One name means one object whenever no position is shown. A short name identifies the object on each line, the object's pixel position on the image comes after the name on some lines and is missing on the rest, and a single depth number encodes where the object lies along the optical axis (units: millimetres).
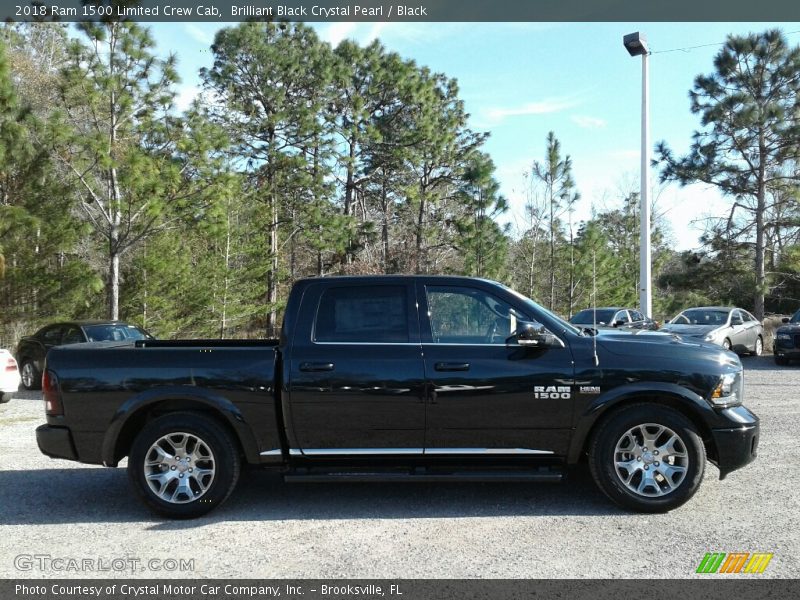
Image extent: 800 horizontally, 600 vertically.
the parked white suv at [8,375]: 11602
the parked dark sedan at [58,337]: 13445
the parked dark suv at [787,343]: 17291
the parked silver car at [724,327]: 17719
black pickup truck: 5270
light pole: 20219
